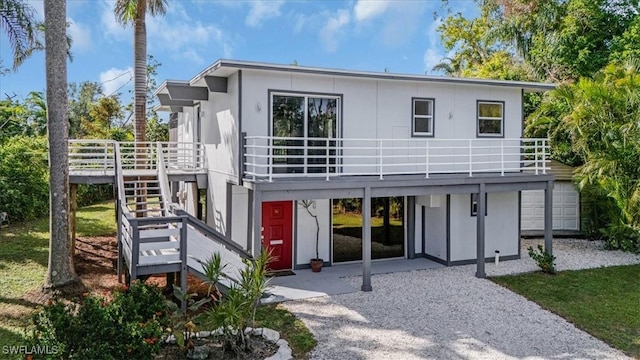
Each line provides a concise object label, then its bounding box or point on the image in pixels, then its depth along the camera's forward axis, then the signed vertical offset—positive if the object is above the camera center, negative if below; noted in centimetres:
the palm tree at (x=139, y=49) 1642 +463
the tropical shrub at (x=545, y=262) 1259 -232
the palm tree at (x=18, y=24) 1226 +415
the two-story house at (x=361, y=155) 1105 +55
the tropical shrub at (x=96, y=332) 584 -208
